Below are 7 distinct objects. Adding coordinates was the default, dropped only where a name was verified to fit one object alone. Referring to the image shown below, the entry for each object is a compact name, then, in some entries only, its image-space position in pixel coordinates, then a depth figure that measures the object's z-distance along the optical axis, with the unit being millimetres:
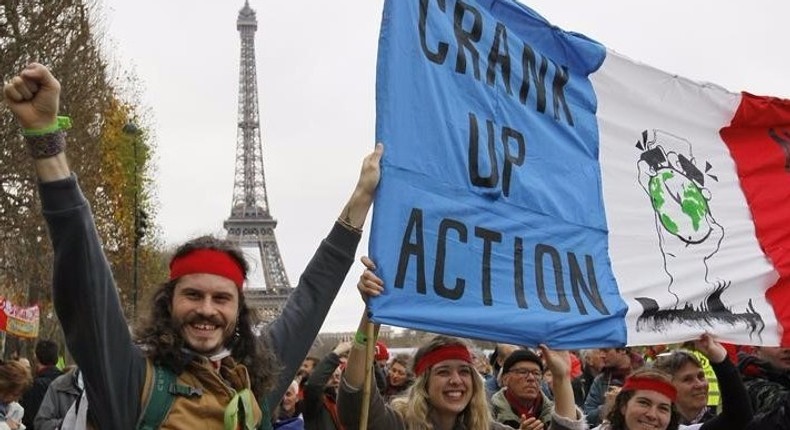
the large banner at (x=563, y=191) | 4316
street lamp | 26850
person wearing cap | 6809
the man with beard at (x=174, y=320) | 3080
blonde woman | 5090
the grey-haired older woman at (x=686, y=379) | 5953
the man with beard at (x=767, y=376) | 5688
